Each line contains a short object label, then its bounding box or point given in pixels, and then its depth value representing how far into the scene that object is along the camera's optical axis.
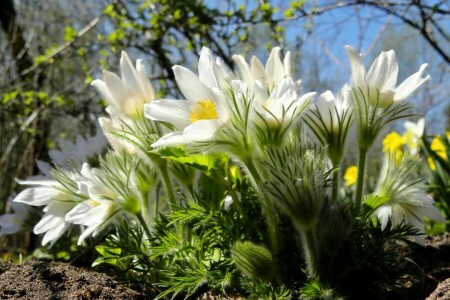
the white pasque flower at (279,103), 0.48
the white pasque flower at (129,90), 0.55
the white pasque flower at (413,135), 1.01
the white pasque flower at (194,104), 0.48
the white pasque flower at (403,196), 0.57
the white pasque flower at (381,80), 0.54
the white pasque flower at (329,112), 0.54
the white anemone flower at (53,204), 0.60
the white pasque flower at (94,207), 0.55
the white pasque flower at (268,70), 0.55
